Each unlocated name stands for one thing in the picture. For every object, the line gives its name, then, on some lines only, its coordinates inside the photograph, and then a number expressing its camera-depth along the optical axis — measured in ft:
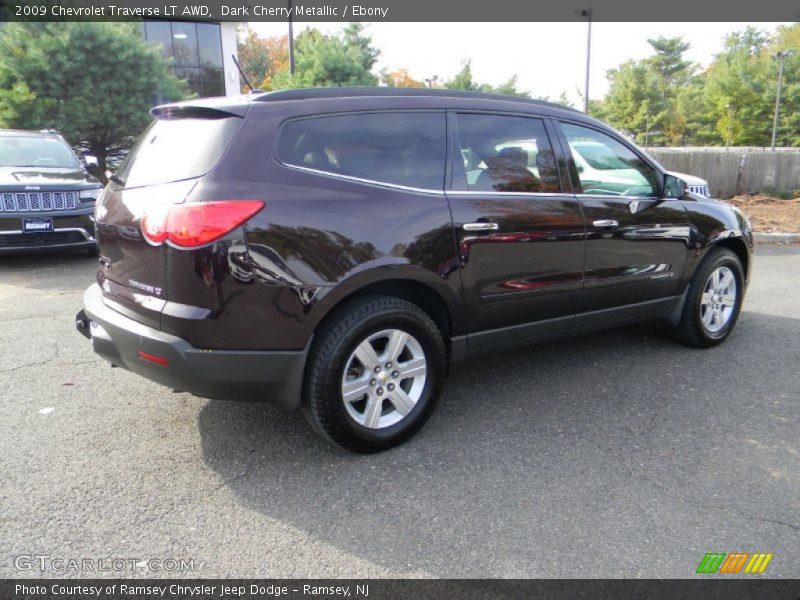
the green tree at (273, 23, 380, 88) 65.05
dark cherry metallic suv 9.18
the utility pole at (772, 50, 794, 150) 141.85
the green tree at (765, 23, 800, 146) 153.07
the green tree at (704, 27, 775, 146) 156.87
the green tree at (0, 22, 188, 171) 50.90
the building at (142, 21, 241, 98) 96.37
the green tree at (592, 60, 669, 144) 168.25
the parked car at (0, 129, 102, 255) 25.16
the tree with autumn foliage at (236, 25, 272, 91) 181.06
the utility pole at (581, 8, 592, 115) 79.51
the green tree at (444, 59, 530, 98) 105.91
